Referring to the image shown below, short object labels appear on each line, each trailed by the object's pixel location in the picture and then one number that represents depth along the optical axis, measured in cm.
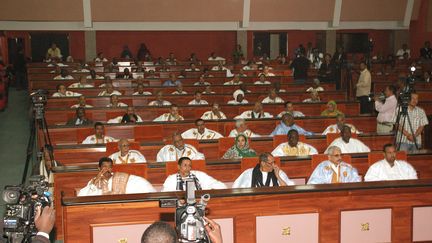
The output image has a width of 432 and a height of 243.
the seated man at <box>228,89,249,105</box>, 1344
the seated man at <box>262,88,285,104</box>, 1366
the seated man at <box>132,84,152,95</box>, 1446
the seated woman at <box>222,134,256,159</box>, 893
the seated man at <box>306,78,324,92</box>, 1497
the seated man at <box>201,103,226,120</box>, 1184
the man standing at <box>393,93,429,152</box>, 979
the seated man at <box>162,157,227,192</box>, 722
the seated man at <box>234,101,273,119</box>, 1182
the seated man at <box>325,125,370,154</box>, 933
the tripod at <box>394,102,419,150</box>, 880
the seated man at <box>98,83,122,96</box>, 1434
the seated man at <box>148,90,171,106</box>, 1320
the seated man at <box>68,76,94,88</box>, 1558
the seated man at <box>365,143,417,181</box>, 767
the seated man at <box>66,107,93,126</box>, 1111
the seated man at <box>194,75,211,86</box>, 1611
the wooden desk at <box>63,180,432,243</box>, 550
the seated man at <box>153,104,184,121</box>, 1170
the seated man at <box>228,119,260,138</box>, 1038
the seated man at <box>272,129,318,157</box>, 908
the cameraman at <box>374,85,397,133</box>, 1089
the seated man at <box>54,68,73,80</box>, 1683
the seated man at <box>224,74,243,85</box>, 1648
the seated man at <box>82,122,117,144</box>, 998
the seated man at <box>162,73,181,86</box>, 1630
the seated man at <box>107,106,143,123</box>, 1141
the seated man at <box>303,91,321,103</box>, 1356
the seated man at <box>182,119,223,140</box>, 1045
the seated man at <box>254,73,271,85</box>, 1638
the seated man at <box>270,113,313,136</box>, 1058
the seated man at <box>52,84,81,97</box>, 1399
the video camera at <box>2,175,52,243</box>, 345
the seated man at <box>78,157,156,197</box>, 707
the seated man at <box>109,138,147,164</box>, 848
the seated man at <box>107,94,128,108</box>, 1259
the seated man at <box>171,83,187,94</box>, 1474
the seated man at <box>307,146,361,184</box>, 763
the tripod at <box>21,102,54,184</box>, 721
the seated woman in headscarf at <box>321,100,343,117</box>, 1205
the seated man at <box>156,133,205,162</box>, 891
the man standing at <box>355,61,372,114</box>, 1361
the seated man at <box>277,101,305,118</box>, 1162
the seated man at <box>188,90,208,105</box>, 1359
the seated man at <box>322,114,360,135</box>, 1039
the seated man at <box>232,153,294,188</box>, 721
